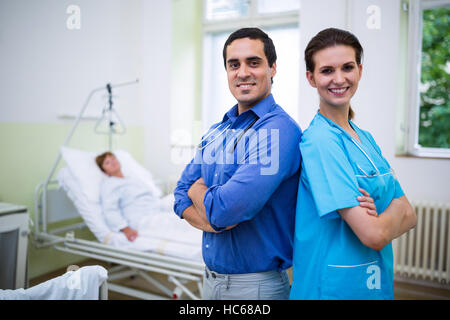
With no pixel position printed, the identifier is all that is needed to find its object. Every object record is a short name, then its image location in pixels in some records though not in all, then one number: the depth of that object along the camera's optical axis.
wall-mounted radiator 2.33
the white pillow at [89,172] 2.25
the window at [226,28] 2.96
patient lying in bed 2.17
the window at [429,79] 2.37
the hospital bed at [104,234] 1.85
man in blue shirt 0.82
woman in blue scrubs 0.76
